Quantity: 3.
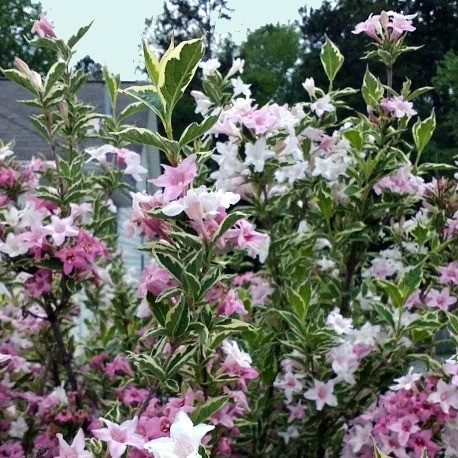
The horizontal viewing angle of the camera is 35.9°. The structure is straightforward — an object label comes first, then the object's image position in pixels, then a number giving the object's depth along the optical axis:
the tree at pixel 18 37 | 24.64
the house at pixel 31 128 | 6.17
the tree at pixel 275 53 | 27.48
